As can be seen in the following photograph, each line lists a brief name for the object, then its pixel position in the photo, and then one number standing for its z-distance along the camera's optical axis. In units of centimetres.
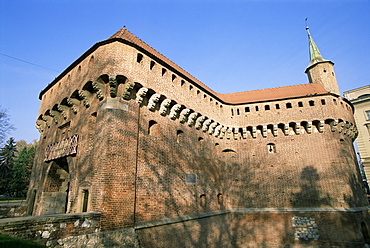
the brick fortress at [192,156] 974
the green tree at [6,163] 3788
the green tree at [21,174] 3809
